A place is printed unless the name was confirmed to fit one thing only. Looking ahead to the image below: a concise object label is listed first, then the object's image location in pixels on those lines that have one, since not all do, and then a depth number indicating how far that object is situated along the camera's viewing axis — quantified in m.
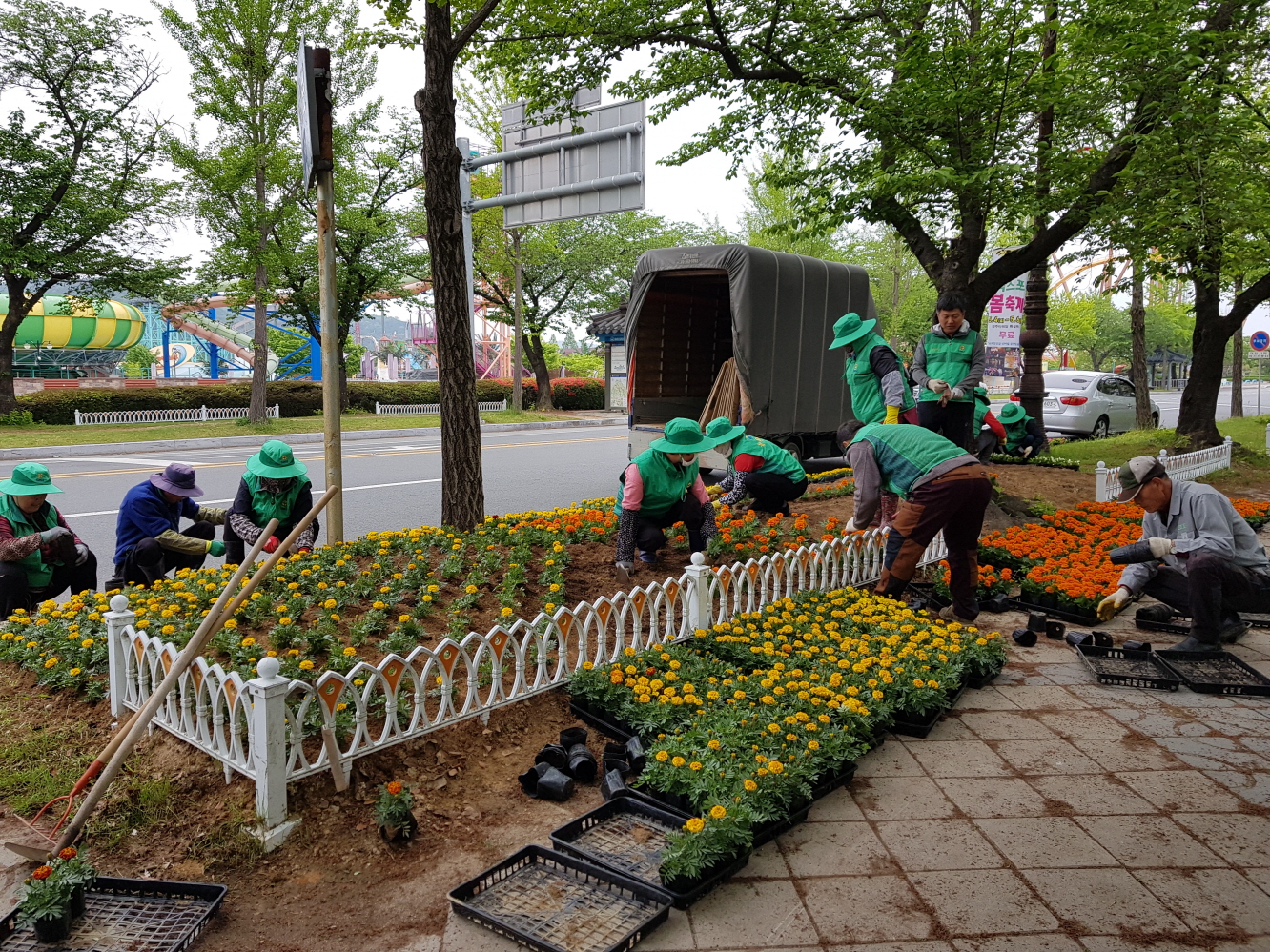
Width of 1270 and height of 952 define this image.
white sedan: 19.58
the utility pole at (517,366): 29.88
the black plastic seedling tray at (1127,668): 4.85
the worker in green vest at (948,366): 7.51
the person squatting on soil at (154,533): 5.89
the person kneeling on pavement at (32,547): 5.22
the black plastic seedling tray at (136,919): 2.59
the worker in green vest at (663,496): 5.83
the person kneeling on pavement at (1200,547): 5.08
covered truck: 10.25
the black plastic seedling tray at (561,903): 2.62
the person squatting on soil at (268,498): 5.88
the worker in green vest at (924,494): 5.41
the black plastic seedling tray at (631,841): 2.90
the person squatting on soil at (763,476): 8.05
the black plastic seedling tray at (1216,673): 4.71
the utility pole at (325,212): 5.05
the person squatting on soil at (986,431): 11.14
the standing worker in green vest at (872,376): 6.67
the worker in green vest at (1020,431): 13.81
